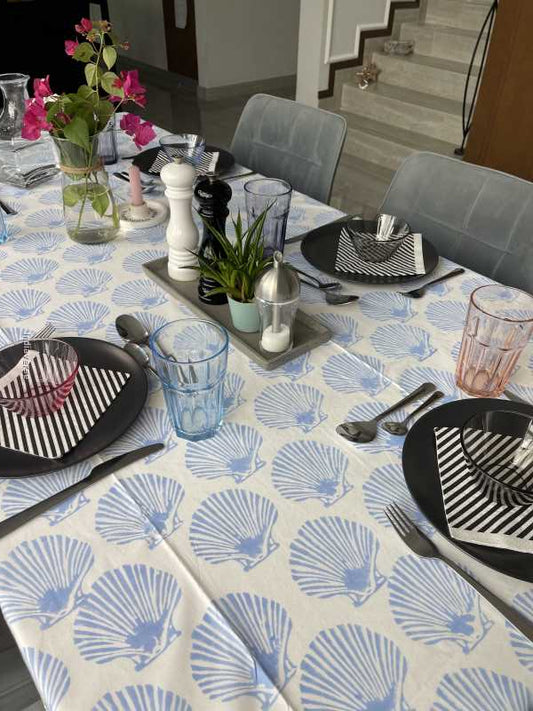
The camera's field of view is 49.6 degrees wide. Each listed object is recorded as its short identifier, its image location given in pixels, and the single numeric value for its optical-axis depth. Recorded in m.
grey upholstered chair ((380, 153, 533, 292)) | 1.21
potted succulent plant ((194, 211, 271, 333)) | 0.86
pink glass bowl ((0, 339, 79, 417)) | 0.75
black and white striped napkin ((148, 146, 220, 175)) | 1.44
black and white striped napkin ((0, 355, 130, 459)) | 0.71
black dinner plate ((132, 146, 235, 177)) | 1.48
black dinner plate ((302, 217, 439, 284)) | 1.05
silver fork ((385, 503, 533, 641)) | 0.56
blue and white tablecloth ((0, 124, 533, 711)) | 0.51
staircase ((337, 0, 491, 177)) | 3.40
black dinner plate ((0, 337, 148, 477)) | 0.68
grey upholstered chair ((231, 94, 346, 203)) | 1.60
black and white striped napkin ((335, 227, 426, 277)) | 1.08
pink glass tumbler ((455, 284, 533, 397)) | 0.80
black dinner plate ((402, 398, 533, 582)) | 0.59
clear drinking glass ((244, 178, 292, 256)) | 1.08
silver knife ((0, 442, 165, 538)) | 0.63
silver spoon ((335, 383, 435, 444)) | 0.75
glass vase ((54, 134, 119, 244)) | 1.08
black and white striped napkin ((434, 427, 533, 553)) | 0.61
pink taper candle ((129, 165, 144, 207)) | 1.22
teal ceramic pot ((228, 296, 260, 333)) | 0.88
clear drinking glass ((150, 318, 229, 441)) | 0.72
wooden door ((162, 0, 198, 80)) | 4.66
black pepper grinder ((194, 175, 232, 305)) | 0.97
